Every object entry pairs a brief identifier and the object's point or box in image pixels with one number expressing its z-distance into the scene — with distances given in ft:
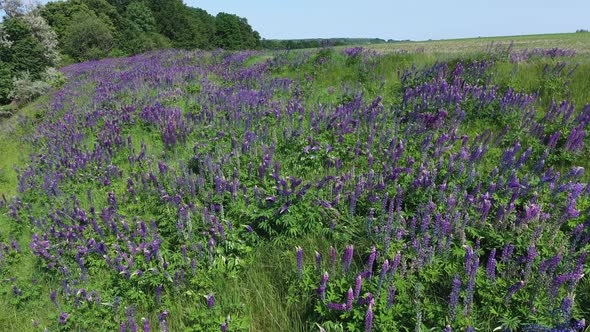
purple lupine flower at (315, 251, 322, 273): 9.43
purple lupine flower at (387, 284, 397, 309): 8.18
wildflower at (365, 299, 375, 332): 7.61
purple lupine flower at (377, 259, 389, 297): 8.38
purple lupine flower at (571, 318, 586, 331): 6.75
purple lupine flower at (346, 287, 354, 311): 8.38
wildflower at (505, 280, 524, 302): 8.05
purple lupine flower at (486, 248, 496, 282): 8.37
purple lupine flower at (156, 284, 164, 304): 10.48
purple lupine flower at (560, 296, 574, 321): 7.13
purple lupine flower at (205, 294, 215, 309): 9.68
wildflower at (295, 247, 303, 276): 9.39
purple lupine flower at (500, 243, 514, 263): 8.79
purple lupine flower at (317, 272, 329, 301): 8.87
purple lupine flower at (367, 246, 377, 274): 8.87
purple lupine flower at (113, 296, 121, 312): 10.46
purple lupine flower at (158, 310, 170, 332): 9.12
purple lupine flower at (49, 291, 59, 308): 11.26
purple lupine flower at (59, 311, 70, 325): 10.60
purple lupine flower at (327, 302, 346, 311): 8.52
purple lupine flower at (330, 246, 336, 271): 9.29
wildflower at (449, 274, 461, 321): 7.67
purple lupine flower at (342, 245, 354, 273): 9.04
